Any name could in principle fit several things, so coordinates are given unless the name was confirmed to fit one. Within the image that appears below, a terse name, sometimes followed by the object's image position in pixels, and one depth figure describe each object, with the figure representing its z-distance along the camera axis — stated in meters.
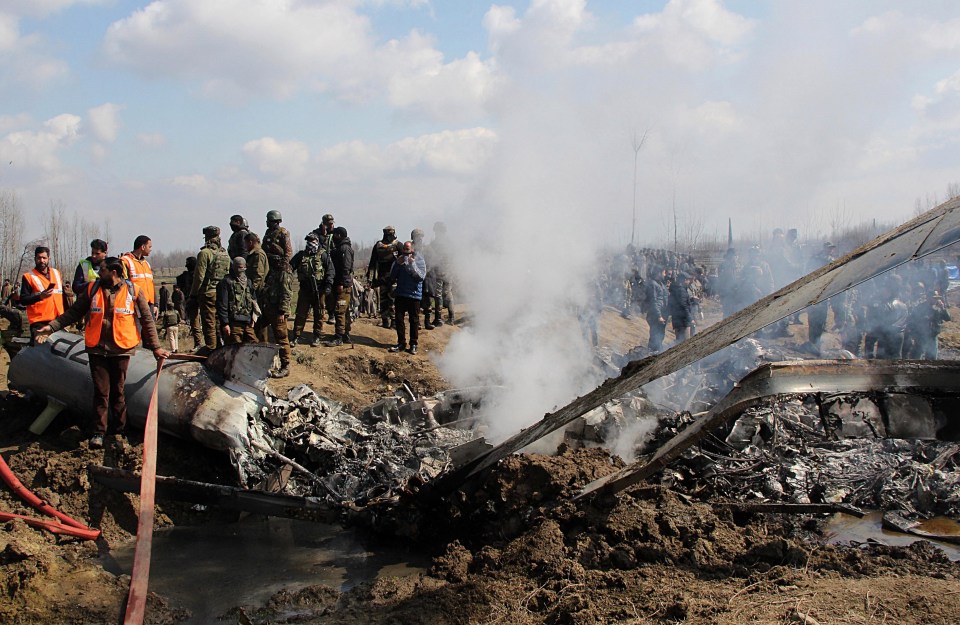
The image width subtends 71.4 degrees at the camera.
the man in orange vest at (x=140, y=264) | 8.62
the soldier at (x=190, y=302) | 11.35
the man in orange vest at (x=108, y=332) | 6.58
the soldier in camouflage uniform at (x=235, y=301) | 9.80
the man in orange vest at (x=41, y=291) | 9.09
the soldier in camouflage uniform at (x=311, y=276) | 11.39
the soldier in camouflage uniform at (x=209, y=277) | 10.15
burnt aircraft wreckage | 4.32
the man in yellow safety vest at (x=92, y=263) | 9.10
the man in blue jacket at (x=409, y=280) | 11.49
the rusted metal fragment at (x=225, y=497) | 5.78
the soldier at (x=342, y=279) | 11.62
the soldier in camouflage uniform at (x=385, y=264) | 12.98
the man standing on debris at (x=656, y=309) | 14.44
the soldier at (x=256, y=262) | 10.46
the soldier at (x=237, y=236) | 11.23
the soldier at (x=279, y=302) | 10.16
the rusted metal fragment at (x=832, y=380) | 4.20
